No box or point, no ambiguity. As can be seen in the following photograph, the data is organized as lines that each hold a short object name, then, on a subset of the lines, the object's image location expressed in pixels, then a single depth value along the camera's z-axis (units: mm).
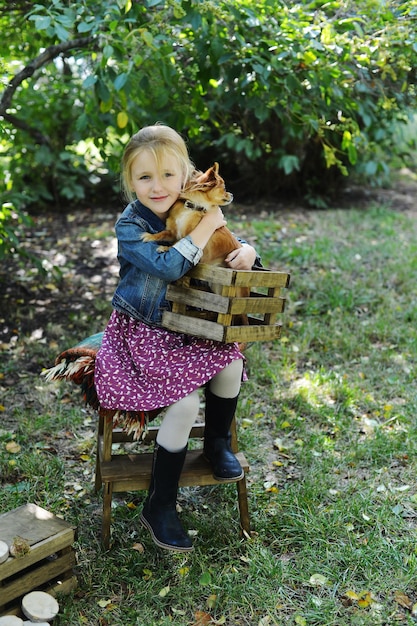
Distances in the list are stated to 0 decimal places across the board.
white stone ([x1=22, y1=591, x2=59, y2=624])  2002
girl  2225
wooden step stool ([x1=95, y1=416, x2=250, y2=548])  2348
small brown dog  2164
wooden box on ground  1999
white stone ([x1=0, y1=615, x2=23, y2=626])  1892
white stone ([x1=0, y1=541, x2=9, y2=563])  1941
